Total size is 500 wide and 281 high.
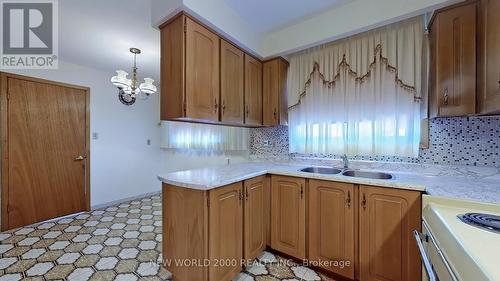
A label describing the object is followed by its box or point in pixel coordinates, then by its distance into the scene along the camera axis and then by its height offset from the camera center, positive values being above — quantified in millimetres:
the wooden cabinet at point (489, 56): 1206 +528
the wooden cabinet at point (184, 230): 1387 -673
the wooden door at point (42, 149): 2561 -131
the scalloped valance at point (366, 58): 1806 +859
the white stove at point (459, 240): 587 -365
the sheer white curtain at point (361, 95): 1829 +468
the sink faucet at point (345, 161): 2066 -222
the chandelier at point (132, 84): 2381 +699
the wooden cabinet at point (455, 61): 1403 +576
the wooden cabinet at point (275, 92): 2498 +601
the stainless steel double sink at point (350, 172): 1881 -333
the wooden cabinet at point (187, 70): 1622 +599
